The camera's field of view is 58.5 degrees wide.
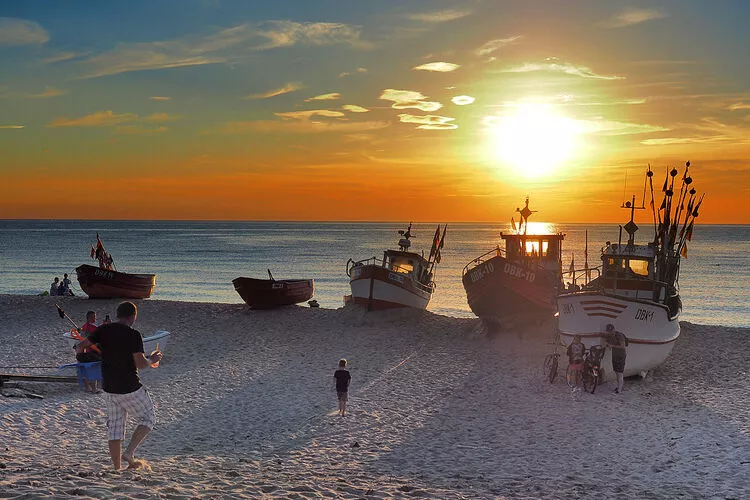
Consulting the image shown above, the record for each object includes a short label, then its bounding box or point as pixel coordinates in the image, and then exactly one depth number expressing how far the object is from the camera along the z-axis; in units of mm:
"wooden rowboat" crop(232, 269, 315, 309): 31500
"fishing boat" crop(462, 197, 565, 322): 26031
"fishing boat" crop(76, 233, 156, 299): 34844
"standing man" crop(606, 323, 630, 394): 17797
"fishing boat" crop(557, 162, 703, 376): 18719
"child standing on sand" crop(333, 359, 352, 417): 15055
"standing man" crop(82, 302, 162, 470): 8125
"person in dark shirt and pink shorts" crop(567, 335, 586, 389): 17859
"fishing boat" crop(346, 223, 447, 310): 29250
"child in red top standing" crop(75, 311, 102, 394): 14281
